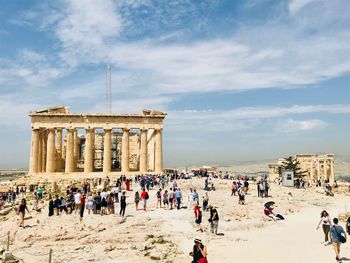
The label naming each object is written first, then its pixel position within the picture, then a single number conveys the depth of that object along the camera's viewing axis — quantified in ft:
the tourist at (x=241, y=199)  90.07
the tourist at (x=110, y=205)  77.56
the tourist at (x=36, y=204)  87.57
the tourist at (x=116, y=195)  88.20
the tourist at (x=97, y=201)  77.16
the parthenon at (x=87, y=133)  163.63
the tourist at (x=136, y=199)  81.33
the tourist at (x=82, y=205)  73.20
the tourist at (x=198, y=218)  65.16
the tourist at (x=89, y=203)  78.07
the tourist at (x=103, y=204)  76.79
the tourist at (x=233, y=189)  106.54
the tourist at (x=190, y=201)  82.89
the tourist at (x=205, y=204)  78.12
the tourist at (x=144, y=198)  80.69
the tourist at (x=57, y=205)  77.71
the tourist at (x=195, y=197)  82.46
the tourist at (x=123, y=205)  74.17
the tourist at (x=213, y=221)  61.52
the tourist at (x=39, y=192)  92.93
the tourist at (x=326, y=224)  55.93
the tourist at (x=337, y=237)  46.01
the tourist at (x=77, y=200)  73.81
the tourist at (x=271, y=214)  77.86
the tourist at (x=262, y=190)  102.83
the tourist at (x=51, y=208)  76.92
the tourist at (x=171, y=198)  83.32
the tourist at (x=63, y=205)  78.65
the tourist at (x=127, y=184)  108.05
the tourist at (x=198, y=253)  36.70
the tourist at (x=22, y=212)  70.74
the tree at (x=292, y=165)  200.34
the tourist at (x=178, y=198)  82.28
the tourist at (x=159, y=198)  84.53
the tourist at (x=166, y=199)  83.93
